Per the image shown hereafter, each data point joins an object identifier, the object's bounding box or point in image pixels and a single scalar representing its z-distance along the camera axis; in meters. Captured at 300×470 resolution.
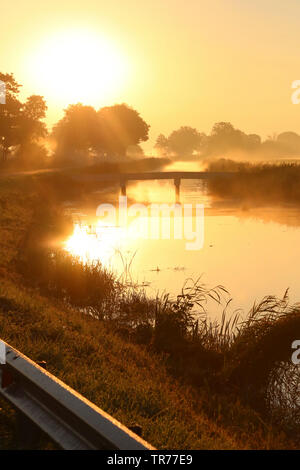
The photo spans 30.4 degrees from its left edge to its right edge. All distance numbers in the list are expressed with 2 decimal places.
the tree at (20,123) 73.12
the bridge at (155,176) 59.03
